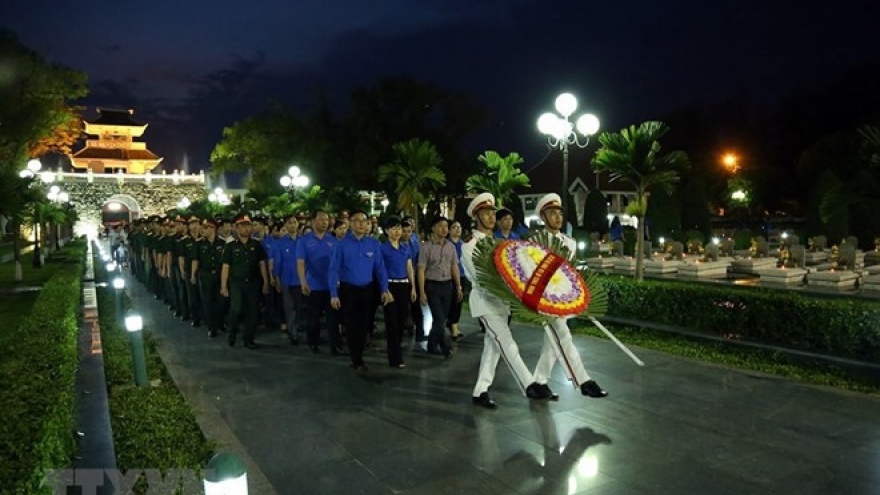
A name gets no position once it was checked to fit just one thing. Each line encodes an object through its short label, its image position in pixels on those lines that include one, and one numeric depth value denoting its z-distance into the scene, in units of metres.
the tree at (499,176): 16.30
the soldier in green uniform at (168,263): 12.73
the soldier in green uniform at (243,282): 9.22
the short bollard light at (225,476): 2.87
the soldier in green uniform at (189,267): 11.08
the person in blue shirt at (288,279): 9.48
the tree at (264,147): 46.15
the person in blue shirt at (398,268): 8.39
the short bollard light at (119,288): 10.92
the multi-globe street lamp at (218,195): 45.60
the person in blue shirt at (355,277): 7.62
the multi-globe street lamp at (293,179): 28.98
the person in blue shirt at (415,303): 9.52
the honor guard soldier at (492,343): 6.11
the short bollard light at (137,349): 6.71
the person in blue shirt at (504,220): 7.00
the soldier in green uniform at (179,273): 11.84
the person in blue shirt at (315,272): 8.88
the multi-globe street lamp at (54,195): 32.67
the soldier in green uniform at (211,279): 10.14
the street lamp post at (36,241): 24.73
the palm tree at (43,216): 23.64
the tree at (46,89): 30.11
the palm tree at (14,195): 9.73
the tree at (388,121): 36.83
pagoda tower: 82.56
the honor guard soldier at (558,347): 6.17
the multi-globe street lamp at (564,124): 12.94
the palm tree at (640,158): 11.66
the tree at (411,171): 20.72
